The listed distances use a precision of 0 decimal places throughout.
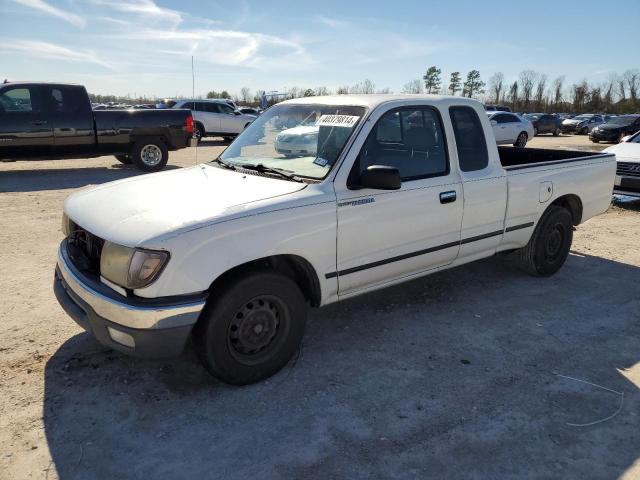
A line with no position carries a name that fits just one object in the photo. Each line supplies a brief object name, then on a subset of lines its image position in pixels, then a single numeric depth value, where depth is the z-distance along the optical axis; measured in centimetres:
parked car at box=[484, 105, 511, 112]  3431
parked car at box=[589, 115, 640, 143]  2553
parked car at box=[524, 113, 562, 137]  3375
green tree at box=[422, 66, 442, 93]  7844
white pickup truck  287
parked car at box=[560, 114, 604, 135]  3679
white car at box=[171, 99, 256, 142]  2108
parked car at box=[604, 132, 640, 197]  876
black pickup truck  1073
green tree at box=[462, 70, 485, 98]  8075
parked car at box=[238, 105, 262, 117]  2850
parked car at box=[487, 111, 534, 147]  2181
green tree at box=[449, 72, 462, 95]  8156
